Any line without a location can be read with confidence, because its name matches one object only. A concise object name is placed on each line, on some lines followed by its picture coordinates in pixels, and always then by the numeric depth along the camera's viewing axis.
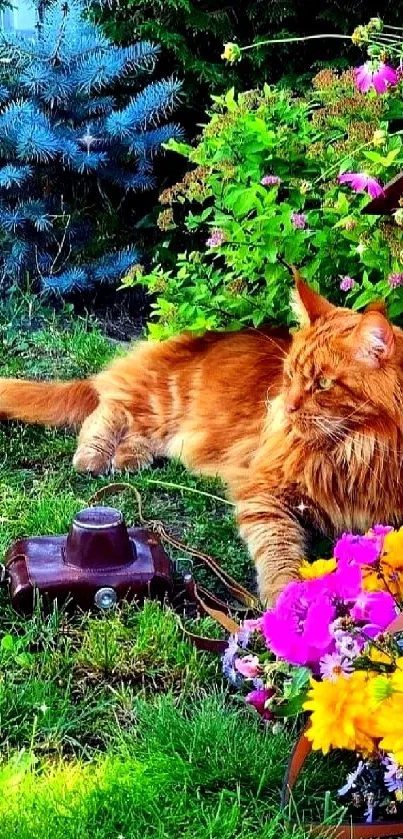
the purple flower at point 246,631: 2.06
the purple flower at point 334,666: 1.66
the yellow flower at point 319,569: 2.01
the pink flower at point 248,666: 1.96
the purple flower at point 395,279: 2.97
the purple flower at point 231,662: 2.06
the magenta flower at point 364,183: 2.92
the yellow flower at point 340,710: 1.65
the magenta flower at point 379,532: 2.06
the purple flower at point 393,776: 1.67
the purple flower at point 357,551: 1.92
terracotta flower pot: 1.71
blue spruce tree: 5.12
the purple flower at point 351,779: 1.75
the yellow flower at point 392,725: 1.59
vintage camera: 2.48
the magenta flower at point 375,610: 1.77
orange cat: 2.71
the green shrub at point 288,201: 3.16
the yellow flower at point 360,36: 2.82
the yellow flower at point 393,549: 1.93
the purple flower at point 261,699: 1.93
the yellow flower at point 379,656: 1.70
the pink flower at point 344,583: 1.82
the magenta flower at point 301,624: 1.77
